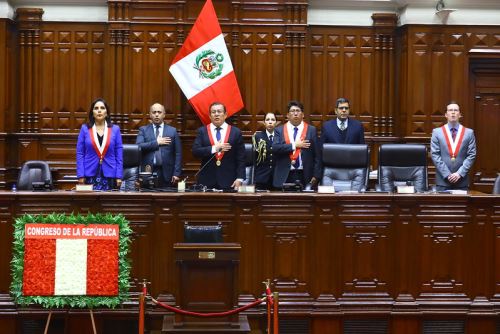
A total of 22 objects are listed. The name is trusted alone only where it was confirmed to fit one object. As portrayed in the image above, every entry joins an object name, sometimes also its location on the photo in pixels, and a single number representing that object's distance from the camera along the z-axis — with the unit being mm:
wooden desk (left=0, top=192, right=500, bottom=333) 7824
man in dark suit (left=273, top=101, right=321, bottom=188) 9672
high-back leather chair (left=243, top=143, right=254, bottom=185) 9938
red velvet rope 6565
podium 6855
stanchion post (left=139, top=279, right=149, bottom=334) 6338
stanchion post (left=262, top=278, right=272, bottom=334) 6692
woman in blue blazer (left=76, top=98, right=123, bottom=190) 8812
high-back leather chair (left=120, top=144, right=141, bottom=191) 9484
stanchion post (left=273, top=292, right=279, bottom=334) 6242
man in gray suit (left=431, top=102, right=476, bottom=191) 9594
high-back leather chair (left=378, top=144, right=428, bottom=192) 9352
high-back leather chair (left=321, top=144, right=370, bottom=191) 9258
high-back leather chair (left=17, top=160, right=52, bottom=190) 10133
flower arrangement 7039
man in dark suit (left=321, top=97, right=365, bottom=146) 9938
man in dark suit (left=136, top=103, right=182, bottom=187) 9977
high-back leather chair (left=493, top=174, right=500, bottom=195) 9259
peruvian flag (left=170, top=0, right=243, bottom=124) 11656
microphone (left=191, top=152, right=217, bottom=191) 8562
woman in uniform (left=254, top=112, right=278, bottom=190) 10008
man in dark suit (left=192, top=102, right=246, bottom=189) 9195
